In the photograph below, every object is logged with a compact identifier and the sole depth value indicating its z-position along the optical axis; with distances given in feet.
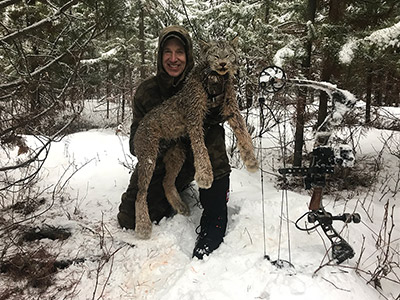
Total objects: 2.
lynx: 7.11
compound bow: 6.18
